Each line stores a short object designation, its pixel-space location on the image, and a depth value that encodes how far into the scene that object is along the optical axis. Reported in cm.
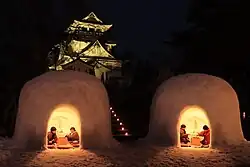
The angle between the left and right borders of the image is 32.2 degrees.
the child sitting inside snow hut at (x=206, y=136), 878
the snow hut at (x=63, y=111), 822
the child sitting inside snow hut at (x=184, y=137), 891
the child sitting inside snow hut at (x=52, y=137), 824
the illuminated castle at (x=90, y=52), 2436
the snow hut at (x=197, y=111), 891
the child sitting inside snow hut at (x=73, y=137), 826
